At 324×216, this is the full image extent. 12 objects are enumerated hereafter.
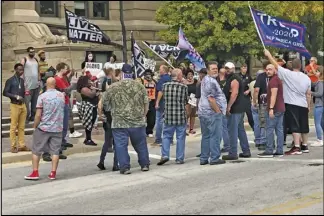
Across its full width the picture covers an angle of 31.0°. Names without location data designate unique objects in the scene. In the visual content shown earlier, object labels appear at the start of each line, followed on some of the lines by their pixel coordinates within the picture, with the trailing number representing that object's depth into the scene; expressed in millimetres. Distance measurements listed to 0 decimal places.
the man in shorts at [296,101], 10898
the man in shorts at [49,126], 9133
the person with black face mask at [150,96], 14034
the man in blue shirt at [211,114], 10086
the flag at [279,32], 12016
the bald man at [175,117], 10445
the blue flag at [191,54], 14961
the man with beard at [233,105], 10500
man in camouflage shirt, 9508
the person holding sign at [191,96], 14391
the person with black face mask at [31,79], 14906
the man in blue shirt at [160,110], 13078
